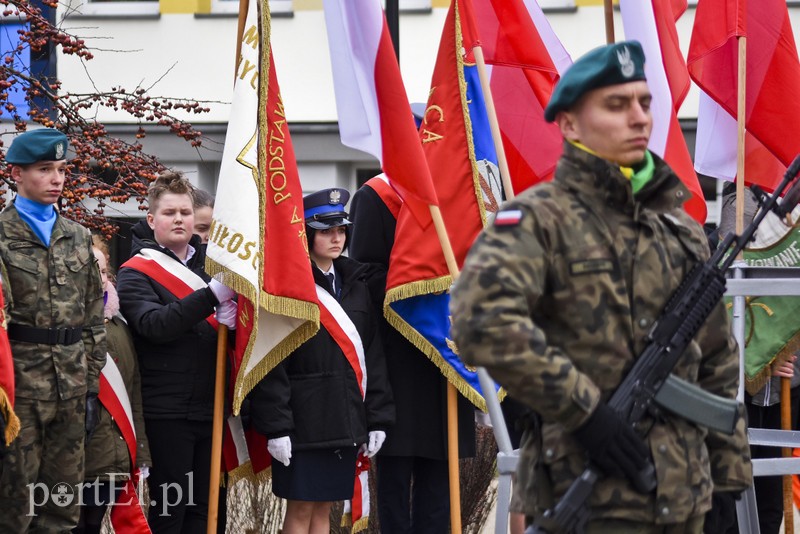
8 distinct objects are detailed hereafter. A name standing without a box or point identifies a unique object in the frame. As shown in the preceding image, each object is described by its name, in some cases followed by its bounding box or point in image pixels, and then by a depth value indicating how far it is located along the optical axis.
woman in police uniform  11.27
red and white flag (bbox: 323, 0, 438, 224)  11.28
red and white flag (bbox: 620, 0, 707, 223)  12.32
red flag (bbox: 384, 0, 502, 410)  11.80
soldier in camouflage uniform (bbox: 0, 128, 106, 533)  10.69
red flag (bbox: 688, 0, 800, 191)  12.59
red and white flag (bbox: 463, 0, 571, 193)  12.65
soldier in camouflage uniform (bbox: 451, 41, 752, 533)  5.90
